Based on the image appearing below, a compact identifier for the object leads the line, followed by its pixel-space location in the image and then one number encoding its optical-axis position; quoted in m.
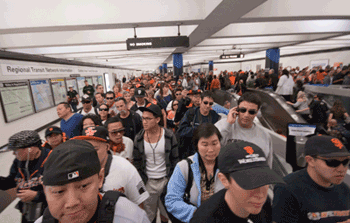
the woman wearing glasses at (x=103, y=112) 3.70
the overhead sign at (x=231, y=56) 11.91
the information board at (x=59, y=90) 9.93
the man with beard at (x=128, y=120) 3.37
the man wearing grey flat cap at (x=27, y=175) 1.79
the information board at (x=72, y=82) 11.43
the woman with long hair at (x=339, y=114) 4.60
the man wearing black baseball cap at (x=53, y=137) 2.62
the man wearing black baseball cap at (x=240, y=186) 1.00
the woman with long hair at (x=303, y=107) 6.23
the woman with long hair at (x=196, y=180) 1.55
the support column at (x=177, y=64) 14.66
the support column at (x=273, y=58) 14.27
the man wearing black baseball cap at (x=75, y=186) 0.82
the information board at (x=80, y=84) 12.91
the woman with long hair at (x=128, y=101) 4.80
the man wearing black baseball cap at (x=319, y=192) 1.40
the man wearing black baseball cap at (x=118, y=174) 1.68
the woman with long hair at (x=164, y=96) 6.03
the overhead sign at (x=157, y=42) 5.20
